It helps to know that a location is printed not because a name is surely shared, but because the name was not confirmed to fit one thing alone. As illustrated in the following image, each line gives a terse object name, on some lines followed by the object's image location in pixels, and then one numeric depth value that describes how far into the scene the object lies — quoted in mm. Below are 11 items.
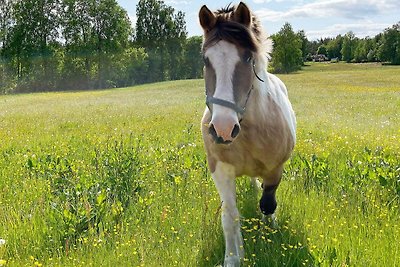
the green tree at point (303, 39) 107119
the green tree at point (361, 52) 125250
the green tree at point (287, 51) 84000
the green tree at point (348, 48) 135150
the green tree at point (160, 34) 81688
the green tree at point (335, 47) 154500
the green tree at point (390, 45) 100156
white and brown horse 3574
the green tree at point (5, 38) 61344
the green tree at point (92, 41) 65250
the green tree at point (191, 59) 82312
